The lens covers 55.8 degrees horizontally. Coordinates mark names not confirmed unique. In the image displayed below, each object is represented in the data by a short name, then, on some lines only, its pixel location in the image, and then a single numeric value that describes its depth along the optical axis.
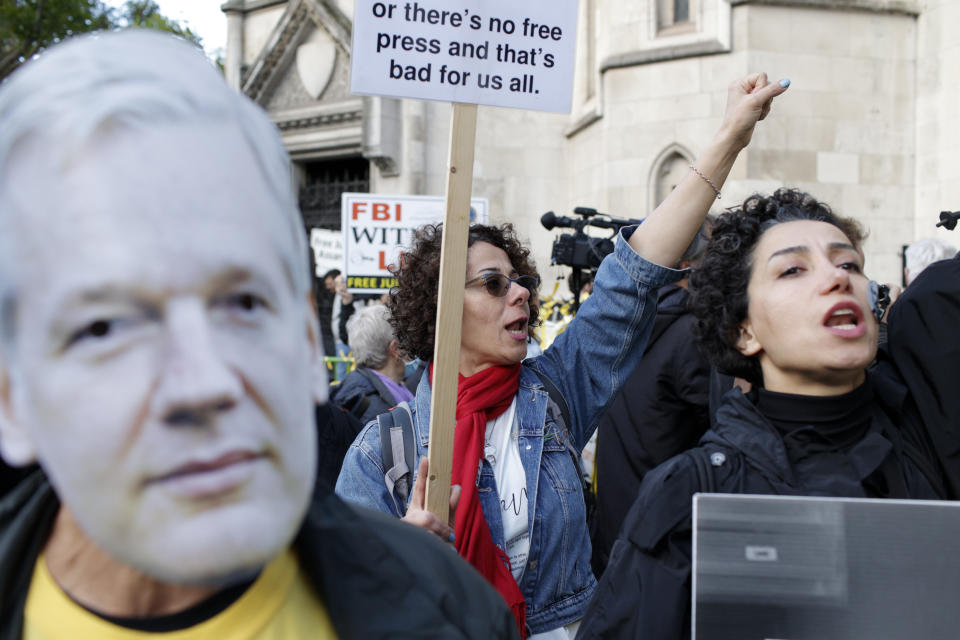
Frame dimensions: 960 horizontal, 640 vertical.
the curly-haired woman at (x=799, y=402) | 1.67
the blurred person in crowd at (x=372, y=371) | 4.32
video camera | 5.06
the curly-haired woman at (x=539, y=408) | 2.10
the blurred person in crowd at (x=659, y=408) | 3.56
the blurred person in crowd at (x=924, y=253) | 4.58
